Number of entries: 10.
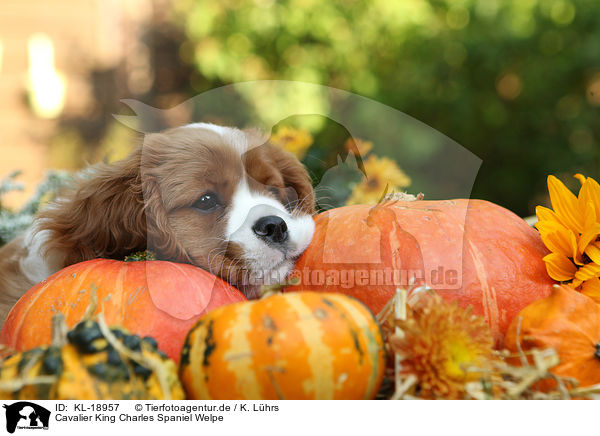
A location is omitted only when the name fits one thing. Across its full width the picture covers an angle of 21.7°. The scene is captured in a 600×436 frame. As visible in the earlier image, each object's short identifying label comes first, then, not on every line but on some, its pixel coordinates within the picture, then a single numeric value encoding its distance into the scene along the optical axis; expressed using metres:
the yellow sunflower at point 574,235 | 1.03
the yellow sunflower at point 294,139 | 1.20
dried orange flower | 0.93
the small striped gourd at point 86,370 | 0.90
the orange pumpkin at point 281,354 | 0.91
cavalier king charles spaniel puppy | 1.07
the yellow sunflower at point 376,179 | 1.24
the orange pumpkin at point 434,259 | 1.03
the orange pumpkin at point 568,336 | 0.97
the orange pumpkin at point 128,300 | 0.98
